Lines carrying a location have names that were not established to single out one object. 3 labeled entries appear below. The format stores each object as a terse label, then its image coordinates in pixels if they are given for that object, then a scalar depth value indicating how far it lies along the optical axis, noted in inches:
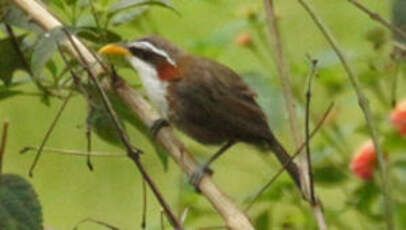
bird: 203.3
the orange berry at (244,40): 271.3
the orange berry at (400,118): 225.8
